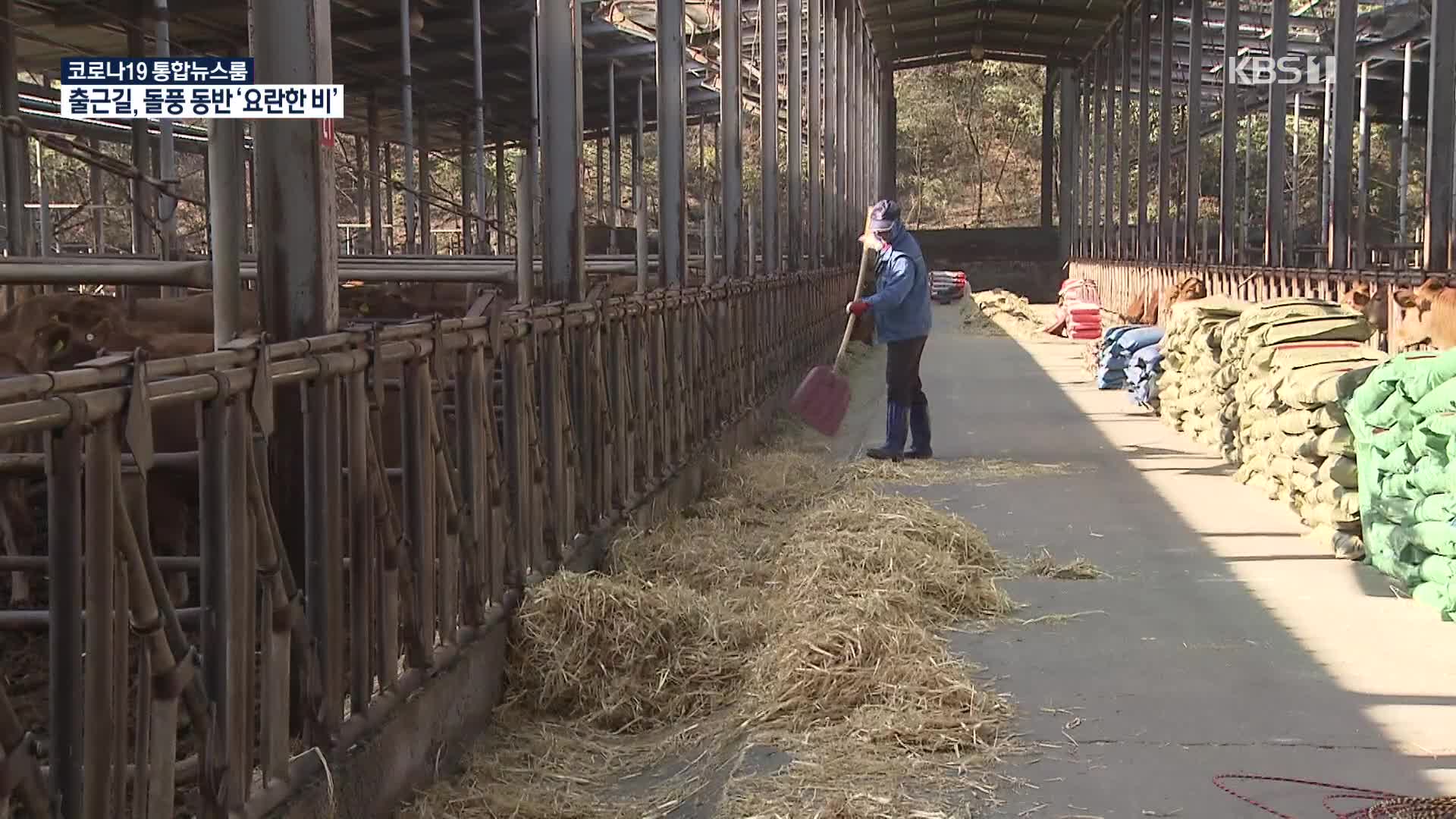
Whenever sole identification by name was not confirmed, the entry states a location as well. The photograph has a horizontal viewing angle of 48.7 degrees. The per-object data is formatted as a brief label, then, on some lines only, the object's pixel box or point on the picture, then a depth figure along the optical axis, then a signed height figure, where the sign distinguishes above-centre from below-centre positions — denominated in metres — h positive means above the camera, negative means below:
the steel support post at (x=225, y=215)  4.47 +0.28
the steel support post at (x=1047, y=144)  50.56 +5.01
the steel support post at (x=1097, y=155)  40.06 +3.89
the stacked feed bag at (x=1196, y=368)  12.86 -0.58
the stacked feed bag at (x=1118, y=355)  17.86 -0.62
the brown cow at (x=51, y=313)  6.89 +0.01
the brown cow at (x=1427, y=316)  12.37 -0.16
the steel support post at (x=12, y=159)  13.13 +1.33
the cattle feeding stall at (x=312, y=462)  3.10 -0.46
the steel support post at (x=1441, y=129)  15.91 +1.70
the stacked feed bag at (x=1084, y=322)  28.52 -0.36
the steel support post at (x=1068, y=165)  48.09 +4.16
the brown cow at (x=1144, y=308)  25.81 -0.13
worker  12.36 -0.12
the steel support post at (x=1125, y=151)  34.25 +3.32
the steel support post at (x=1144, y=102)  31.77 +3.97
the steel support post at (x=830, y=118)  25.44 +2.96
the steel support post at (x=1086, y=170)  43.75 +3.58
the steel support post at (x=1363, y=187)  17.69 +1.55
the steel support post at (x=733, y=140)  14.61 +1.56
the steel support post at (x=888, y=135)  47.97 +5.24
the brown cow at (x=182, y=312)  8.13 +0.01
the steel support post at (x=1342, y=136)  17.91 +1.90
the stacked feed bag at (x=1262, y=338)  10.83 -0.27
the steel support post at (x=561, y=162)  8.06 +0.75
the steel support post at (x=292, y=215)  4.54 +0.29
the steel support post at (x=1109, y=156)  37.44 +3.40
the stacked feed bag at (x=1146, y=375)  15.91 -0.75
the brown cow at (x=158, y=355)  5.98 -0.21
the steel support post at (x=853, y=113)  31.28 +3.98
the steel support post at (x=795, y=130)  20.67 +2.30
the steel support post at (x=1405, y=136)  23.61 +2.43
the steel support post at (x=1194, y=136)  26.98 +2.88
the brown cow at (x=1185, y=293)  20.08 +0.09
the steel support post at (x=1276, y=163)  21.02 +1.80
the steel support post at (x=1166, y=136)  29.83 +3.40
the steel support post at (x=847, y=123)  29.75 +3.52
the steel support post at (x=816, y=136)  23.16 +2.49
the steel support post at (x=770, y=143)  18.17 +1.86
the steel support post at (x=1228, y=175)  24.78 +1.93
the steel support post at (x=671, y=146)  11.15 +1.14
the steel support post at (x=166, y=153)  9.99 +1.16
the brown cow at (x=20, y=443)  6.14 -0.49
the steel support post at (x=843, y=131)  28.16 +3.17
